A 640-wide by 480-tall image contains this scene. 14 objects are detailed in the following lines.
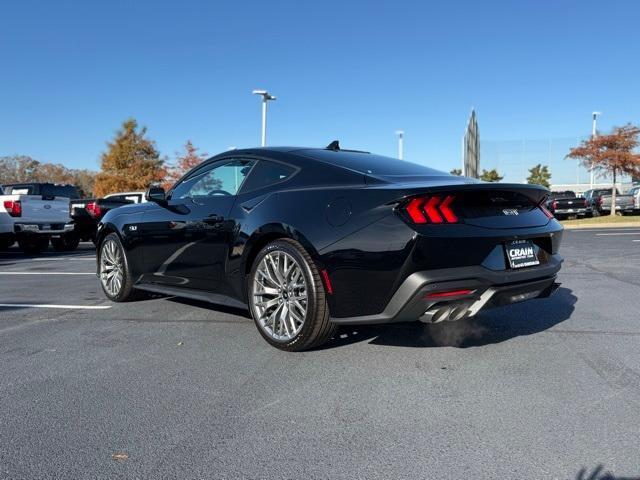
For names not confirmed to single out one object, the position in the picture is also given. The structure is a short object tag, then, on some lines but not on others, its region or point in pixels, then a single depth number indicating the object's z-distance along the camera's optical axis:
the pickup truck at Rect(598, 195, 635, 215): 27.31
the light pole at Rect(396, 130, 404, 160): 41.28
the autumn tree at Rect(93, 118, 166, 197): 43.53
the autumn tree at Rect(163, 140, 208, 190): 41.38
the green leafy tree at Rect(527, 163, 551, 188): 54.72
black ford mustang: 3.17
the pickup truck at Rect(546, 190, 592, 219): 26.92
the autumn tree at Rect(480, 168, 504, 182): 55.20
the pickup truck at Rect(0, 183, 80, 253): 13.05
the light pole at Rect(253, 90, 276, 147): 24.98
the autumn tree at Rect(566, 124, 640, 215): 26.05
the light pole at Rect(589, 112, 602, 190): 42.75
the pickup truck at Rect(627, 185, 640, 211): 27.06
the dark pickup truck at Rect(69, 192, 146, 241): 14.29
